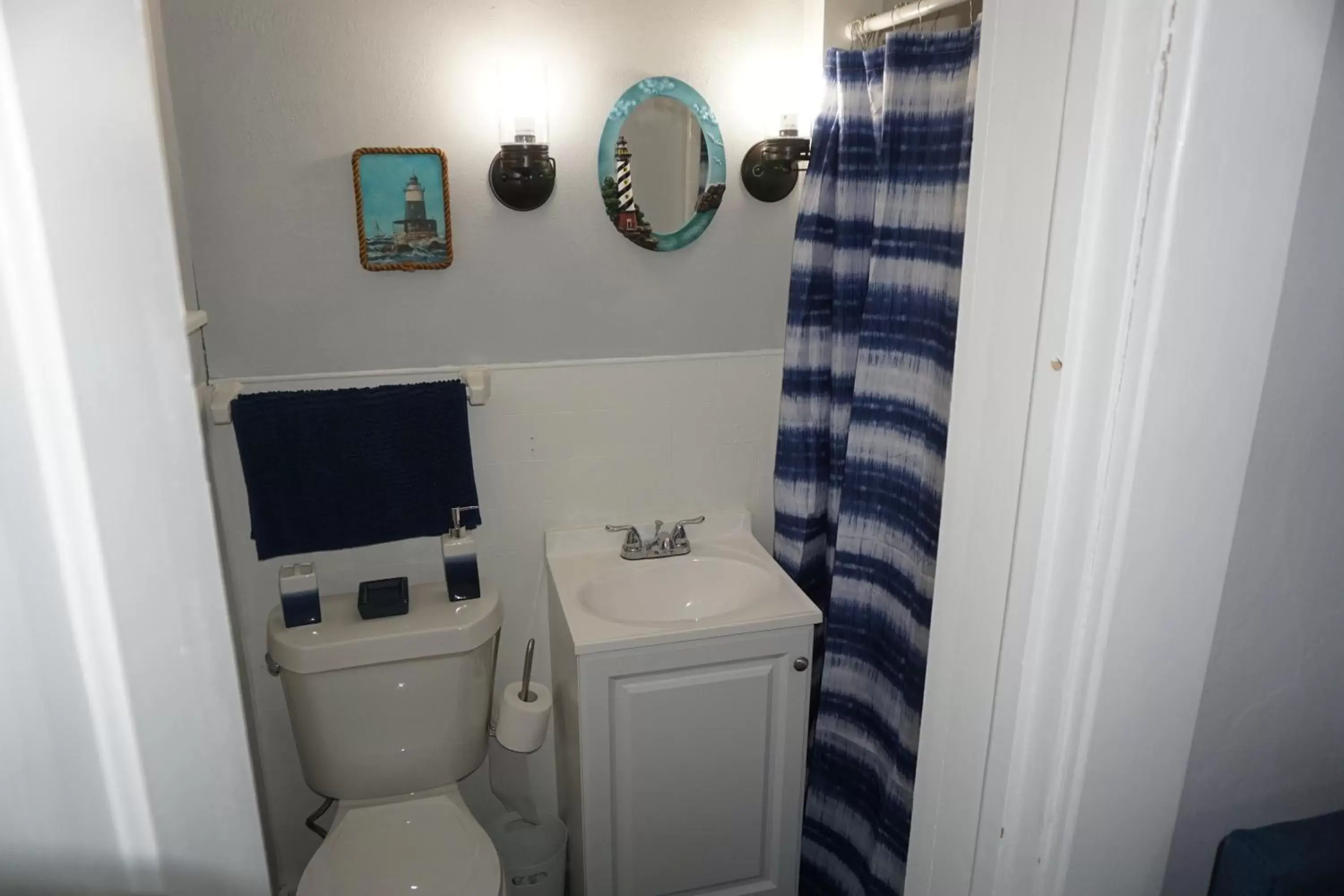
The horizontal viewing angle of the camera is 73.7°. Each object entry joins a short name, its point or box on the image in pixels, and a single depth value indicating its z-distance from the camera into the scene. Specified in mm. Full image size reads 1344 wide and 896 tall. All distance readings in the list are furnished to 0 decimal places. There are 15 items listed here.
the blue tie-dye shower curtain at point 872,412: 1601
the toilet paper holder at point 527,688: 1990
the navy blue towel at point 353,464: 1838
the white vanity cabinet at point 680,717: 1801
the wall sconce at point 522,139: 1808
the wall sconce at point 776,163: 1976
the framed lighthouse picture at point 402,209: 1815
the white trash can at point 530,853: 2117
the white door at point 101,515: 374
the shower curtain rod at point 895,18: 1618
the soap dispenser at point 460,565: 1946
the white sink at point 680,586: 1858
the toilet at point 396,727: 1785
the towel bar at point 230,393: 1778
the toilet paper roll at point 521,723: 1956
